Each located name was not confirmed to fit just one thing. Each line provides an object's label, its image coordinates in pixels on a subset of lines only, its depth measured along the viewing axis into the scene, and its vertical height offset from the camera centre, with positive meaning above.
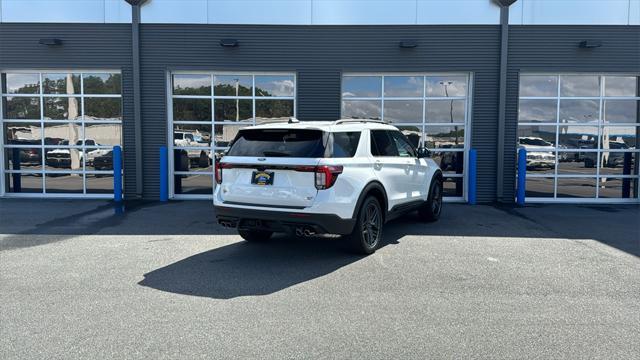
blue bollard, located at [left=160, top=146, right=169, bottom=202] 11.83 -0.73
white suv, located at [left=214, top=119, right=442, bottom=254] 6.04 -0.47
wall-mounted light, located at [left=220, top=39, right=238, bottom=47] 11.82 +2.42
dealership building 11.95 +1.52
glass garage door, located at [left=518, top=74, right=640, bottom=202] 12.17 +0.27
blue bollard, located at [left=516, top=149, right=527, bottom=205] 11.45 -0.60
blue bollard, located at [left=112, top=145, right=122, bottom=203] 11.62 -0.68
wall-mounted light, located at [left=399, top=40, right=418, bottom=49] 11.77 +2.40
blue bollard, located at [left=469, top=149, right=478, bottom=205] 11.66 -0.69
